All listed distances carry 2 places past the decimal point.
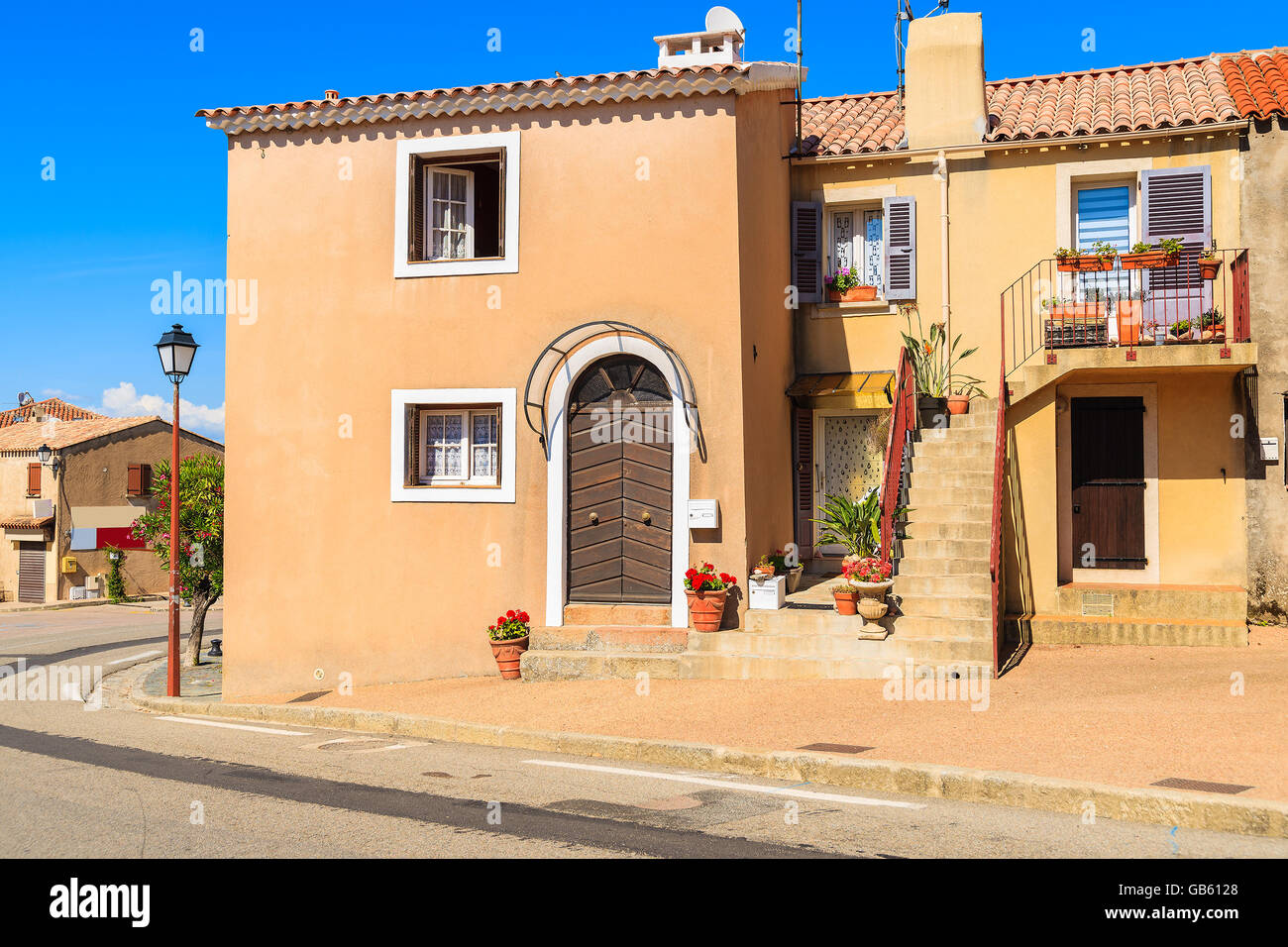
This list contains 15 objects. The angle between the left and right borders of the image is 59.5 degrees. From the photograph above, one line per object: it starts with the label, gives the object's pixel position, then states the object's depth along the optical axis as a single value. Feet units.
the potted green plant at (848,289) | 48.62
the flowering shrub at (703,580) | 37.55
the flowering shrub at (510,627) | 39.06
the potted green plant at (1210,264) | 42.70
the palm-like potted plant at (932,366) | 45.60
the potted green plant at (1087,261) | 43.27
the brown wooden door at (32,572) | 119.34
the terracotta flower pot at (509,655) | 38.99
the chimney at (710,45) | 44.73
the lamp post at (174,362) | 46.91
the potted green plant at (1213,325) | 42.57
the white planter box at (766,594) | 38.01
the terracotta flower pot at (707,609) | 37.32
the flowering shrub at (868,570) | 35.37
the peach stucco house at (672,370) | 38.99
